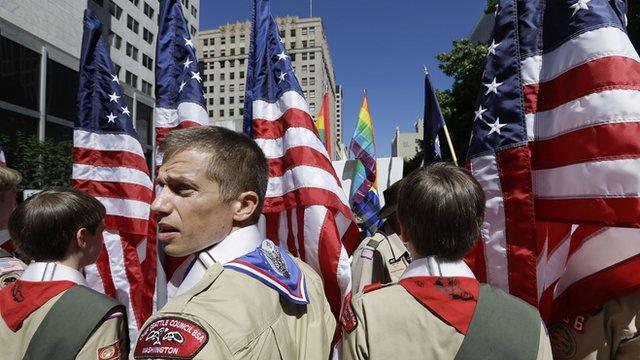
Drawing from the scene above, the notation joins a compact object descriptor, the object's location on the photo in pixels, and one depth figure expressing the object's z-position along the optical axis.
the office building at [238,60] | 103.56
